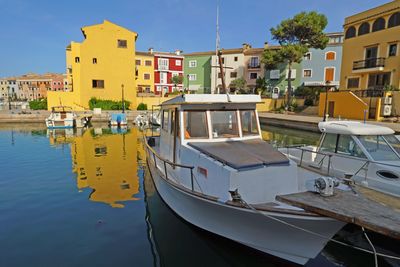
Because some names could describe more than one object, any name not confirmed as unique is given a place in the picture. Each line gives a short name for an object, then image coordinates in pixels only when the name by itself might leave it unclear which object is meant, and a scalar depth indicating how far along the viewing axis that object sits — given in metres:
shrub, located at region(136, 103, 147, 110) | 42.62
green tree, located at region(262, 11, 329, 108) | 37.91
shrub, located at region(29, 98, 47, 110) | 41.22
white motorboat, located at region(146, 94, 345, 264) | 4.58
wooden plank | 3.38
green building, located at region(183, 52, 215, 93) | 55.31
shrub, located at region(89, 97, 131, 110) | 39.31
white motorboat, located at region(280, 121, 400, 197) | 6.77
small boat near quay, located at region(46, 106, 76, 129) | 27.73
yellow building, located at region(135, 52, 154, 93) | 55.41
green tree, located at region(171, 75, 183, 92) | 56.66
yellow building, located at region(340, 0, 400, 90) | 28.22
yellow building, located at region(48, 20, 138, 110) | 39.25
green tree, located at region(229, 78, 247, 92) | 51.21
